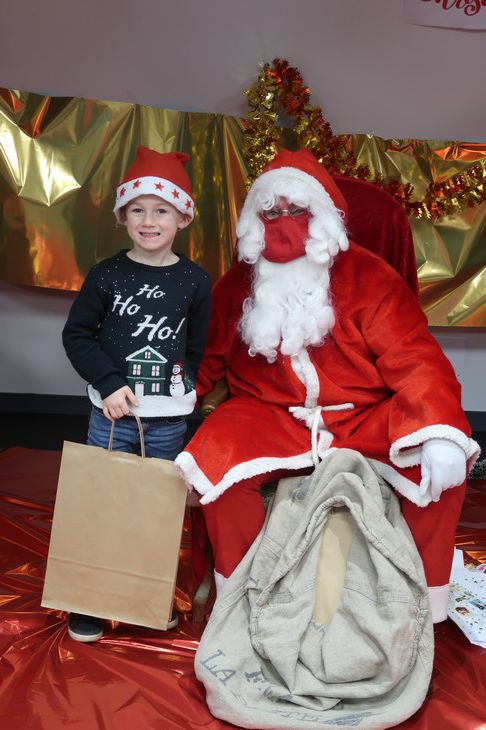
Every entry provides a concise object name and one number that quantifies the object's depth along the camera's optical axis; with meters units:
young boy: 2.04
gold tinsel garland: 3.48
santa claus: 2.01
